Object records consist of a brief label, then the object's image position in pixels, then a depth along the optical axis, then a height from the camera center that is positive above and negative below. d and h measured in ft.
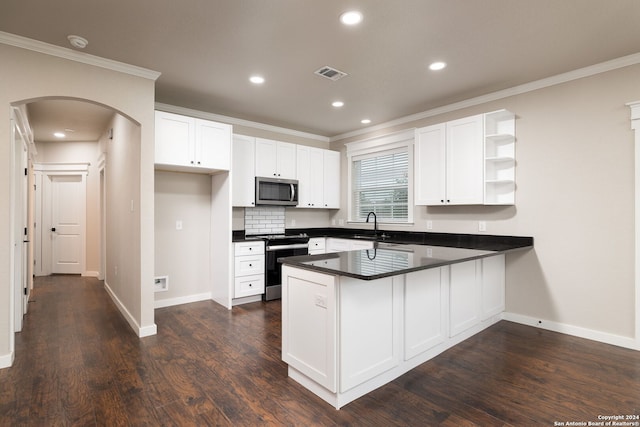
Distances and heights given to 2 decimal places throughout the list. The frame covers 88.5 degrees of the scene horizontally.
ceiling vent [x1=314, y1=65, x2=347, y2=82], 10.82 +4.69
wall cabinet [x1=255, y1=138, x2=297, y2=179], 16.03 +2.66
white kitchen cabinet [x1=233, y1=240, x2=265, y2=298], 14.42 -2.57
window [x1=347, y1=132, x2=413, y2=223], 16.52 +1.71
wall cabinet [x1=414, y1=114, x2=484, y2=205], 12.52 +1.98
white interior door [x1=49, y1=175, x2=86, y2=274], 22.03 -0.81
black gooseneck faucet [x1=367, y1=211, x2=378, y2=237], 17.33 -0.59
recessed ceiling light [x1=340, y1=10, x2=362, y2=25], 7.79 +4.70
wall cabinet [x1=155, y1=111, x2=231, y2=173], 12.21 +2.65
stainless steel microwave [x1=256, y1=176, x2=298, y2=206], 15.93 +1.00
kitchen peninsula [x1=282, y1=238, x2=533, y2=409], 6.89 -2.50
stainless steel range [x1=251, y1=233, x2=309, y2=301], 15.37 -2.07
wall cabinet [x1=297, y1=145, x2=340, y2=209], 17.87 +1.93
